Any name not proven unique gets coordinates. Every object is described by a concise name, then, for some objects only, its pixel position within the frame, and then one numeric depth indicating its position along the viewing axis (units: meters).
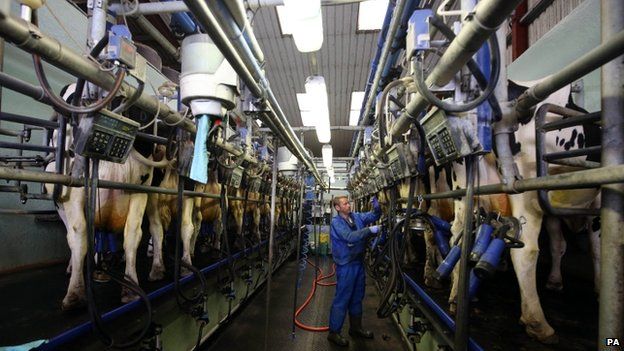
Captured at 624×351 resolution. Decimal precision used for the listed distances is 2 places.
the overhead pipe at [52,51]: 0.96
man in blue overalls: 3.23
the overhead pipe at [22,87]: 1.48
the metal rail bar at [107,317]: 1.34
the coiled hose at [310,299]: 3.60
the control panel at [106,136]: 1.47
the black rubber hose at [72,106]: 1.26
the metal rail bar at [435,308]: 1.51
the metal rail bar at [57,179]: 1.20
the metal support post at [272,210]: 2.81
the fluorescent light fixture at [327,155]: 7.10
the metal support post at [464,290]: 1.23
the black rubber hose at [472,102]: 1.14
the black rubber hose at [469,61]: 1.23
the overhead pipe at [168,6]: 2.43
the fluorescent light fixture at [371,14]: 3.19
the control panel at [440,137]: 1.44
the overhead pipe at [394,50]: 2.16
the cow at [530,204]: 1.63
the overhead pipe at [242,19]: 1.17
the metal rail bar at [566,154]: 1.16
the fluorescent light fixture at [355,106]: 6.45
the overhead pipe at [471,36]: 0.88
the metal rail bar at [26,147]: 1.87
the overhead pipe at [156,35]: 3.25
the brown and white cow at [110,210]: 1.88
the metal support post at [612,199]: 0.81
